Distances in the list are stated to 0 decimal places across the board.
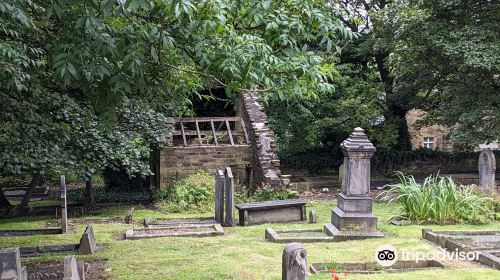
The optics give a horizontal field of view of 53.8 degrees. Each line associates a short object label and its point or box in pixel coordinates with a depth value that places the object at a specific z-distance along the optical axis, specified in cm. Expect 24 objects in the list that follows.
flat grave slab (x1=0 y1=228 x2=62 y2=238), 1048
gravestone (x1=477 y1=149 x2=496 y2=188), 1388
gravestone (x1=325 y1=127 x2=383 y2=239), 938
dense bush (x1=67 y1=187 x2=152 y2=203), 1850
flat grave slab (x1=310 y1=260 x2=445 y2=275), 665
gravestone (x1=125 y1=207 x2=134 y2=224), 1291
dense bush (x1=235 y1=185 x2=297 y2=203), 1550
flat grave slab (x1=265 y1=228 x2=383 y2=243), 891
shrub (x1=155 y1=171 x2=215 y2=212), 1530
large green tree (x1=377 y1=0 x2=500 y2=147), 1458
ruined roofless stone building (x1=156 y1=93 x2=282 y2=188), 1709
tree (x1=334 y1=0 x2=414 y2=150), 2081
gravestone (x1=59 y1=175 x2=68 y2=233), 1080
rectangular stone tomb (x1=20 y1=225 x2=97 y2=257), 834
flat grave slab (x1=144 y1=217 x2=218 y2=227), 1173
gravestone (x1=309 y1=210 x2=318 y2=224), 1162
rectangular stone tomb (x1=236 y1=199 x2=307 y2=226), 1180
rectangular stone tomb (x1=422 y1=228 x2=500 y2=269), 708
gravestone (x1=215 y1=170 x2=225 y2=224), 1193
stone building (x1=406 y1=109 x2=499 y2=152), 2998
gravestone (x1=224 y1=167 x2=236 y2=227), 1162
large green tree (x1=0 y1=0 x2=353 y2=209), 422
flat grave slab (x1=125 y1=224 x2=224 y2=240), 1005
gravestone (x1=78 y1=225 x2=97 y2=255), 833
